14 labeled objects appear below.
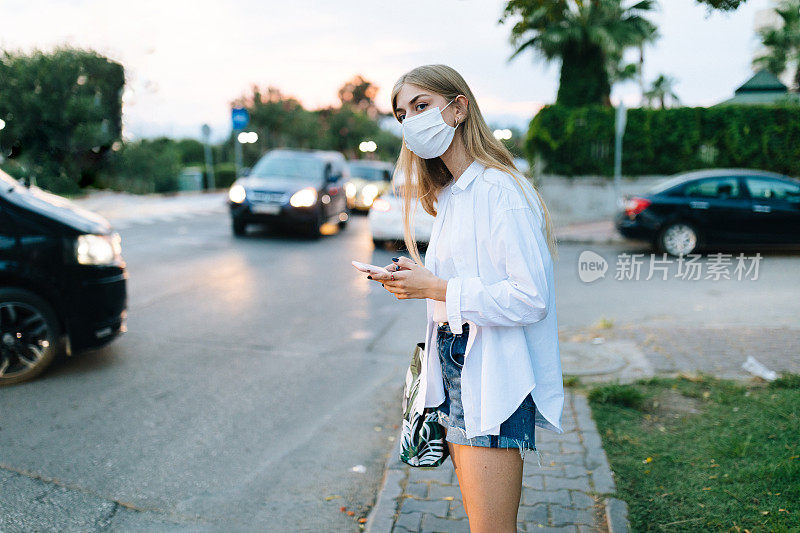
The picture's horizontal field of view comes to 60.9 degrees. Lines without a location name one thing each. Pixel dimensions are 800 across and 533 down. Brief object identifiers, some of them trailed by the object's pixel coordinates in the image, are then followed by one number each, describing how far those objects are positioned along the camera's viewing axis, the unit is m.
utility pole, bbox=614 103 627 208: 15.74
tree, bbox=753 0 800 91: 26.80
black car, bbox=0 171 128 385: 4.93
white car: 12.94
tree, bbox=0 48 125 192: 19.38
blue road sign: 23.36
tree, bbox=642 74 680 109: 47.59
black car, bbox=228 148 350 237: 14.09
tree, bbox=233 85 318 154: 35.06
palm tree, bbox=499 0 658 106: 21.97
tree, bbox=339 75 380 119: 80.69
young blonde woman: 1.87
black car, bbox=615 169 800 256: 11.74
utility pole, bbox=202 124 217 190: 24.73
